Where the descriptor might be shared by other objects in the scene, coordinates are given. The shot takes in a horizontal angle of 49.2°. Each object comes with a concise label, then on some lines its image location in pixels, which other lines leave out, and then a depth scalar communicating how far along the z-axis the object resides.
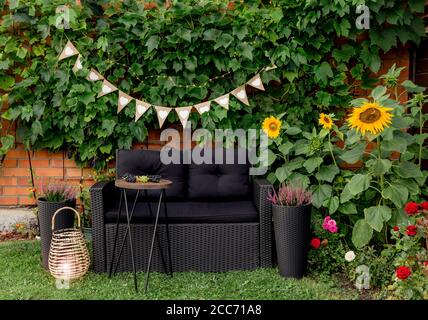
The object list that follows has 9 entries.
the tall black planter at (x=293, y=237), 2.99
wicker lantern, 2.93
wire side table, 2.83
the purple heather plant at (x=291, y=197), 3.06
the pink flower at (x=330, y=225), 3.15
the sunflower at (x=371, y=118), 2.88
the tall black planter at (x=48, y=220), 3.18
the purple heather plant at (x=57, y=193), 3.29
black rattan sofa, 3.14
